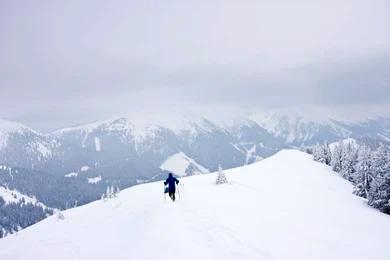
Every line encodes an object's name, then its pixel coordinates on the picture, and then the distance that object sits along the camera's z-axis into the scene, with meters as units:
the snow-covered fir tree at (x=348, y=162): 73.97
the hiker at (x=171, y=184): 34.62
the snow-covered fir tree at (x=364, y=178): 54.76
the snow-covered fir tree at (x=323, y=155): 95.16
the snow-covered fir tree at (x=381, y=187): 46.84
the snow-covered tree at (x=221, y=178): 48.78
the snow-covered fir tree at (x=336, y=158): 81.94
